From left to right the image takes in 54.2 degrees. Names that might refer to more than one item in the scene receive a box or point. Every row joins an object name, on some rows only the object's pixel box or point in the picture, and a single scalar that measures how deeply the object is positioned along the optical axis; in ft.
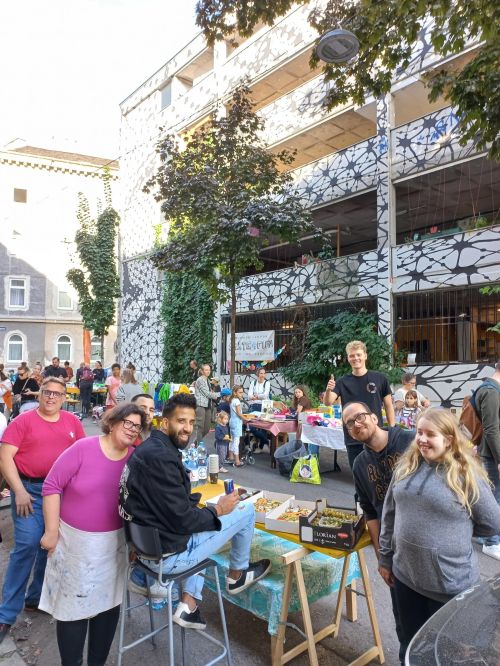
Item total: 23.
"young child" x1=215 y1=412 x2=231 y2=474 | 31.42
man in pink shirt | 11.14
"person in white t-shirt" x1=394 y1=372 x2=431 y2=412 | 28.96
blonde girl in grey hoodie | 7.43
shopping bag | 26.76
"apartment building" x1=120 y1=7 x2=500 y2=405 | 40.52
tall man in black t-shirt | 16.28
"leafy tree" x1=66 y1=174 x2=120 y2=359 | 74.49
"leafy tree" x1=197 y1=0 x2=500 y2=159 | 16.69
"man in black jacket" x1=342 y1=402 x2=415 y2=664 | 8.95
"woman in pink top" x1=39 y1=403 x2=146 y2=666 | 8.65
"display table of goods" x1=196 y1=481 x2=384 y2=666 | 9.77
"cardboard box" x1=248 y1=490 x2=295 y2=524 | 12.84
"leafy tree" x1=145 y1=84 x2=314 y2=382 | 38.75
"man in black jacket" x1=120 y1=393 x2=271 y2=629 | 8.86
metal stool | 8.82
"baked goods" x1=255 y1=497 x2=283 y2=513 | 11.99
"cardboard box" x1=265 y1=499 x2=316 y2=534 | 10.75
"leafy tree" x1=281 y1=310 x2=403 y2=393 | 42.39
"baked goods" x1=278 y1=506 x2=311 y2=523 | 11.36
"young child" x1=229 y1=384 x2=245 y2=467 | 31.65
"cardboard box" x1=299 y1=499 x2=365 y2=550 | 9.55
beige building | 104.99
